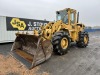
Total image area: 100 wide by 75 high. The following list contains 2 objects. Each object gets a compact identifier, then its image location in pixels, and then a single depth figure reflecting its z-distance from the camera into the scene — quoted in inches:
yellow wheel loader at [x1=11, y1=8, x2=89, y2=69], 112.7
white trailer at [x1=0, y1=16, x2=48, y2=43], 226.3
